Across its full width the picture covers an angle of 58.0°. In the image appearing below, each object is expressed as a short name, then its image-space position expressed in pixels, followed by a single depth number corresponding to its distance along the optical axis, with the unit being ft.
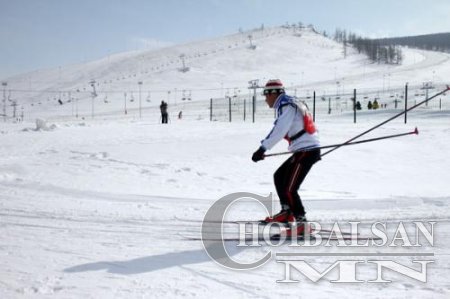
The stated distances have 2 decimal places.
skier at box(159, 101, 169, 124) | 71.47
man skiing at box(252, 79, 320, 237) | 15.20
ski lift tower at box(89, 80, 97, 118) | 193.31
